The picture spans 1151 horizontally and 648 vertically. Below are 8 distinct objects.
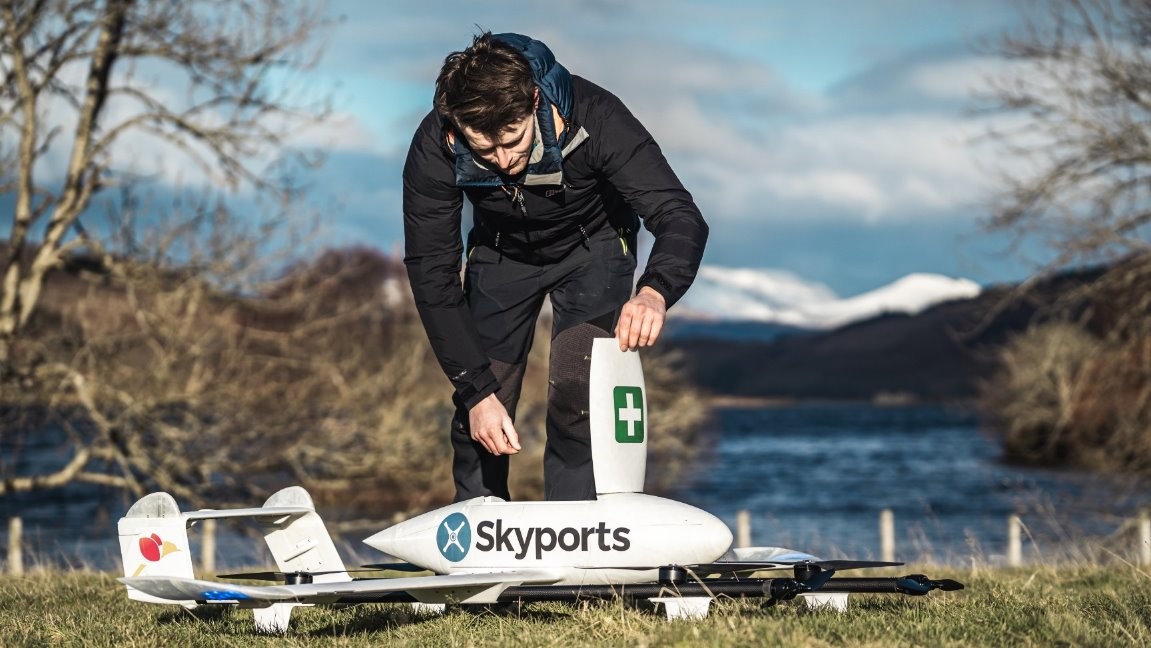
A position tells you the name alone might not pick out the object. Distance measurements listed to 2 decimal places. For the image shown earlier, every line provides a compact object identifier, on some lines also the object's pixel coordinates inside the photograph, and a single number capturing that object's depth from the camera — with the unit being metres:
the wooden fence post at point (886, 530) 21.41
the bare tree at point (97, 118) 17.92
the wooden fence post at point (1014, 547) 17.87
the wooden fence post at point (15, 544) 16.16
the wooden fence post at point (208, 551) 19.88
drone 4.68
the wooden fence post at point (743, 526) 21.43
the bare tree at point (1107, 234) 16.45
